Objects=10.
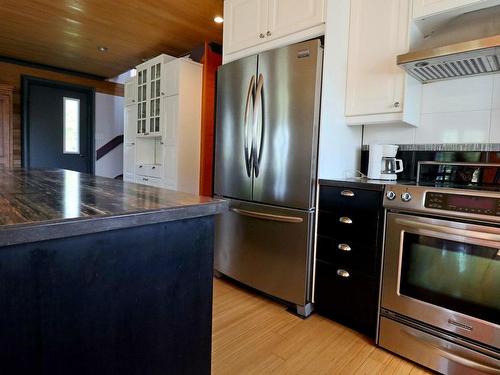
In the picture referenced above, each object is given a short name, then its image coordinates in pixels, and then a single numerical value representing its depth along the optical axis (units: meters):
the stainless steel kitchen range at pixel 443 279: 1.38
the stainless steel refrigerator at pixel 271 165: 1.94
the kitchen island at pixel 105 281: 0.64
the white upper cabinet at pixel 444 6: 1.55
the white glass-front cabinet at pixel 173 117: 3.20
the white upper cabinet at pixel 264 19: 1.98
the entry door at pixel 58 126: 4.93
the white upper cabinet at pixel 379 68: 1.86
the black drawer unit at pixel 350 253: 1.75
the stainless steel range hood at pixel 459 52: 1.49
